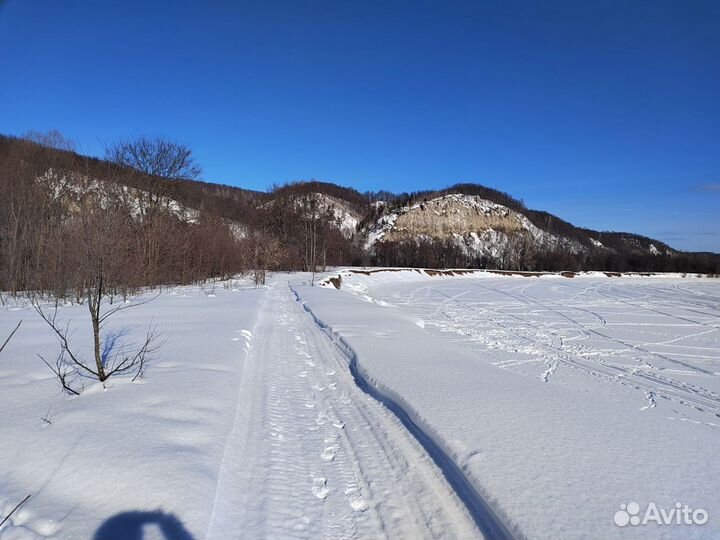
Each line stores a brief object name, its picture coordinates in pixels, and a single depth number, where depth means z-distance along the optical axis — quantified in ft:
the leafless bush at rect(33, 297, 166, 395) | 17.42
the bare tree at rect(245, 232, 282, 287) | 95.03
